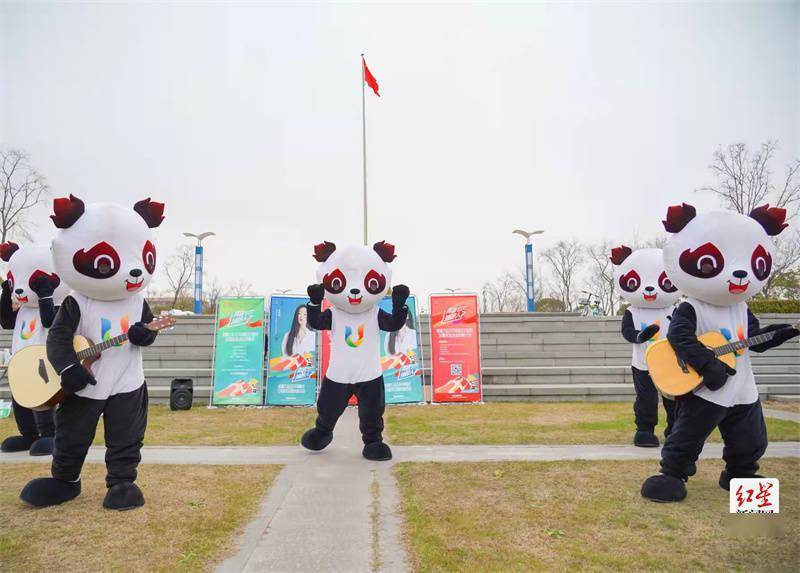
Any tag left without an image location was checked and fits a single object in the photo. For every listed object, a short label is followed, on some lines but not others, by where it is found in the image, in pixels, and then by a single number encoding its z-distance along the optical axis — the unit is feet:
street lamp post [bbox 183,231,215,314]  53.68
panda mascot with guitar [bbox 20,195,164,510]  14.03
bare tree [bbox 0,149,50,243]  83.56
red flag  70.03
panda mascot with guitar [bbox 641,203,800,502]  14.44
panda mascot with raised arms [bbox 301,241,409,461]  20.35
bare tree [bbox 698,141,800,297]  75.20
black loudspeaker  32.09
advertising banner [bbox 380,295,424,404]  34.19
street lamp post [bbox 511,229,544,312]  56.80
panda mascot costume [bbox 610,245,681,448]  21.70
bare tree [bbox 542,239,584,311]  132.16
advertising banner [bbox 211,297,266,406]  33.83
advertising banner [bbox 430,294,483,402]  34.83
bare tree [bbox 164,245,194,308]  123.59
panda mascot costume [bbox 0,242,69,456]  20.79
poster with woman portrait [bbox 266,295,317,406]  33.76
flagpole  73.61
